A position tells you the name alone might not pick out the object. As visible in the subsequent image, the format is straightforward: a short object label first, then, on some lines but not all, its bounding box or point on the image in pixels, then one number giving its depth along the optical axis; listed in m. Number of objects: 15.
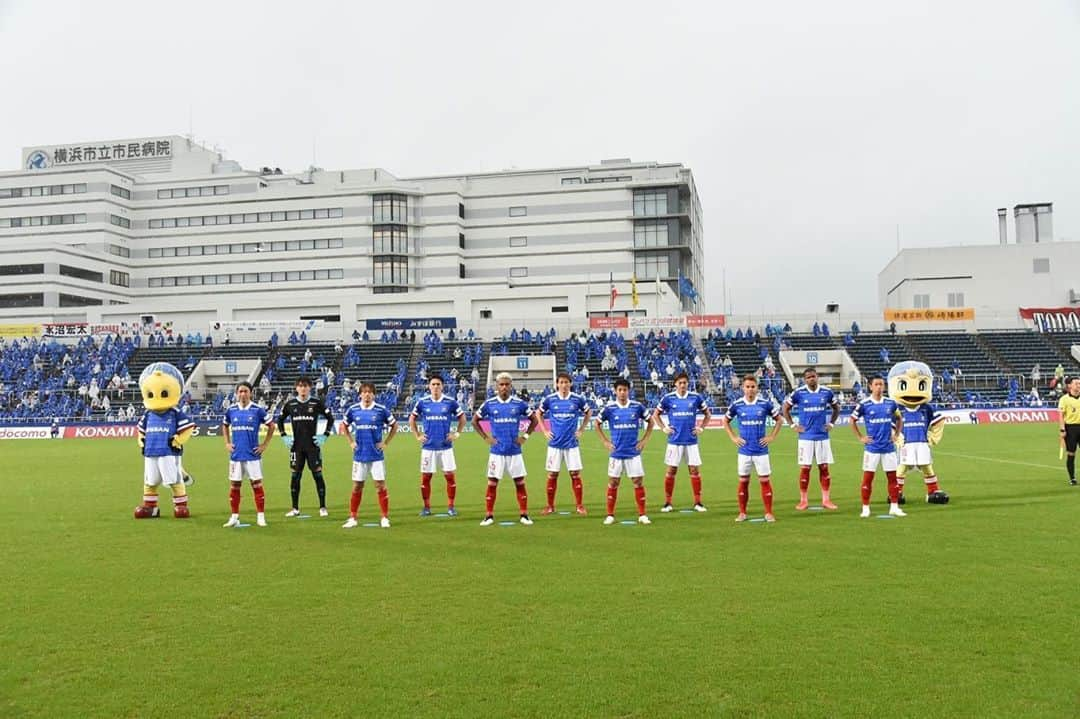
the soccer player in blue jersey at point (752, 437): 12.52
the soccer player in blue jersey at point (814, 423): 13.78
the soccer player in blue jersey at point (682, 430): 13.75
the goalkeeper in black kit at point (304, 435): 14.02
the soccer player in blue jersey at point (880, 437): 12.78
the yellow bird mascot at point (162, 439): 13.59
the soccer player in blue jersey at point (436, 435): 13.56
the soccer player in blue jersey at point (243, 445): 13.22
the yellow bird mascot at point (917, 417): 13.87
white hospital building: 84.50
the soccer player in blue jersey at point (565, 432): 13.34
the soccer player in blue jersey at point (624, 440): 12.76
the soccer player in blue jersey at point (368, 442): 12.77
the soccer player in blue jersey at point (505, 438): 12.73
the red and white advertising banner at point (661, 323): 54.97
